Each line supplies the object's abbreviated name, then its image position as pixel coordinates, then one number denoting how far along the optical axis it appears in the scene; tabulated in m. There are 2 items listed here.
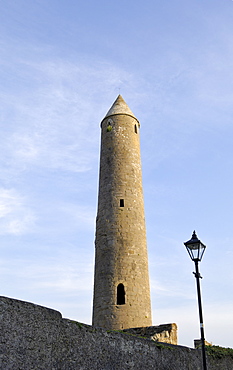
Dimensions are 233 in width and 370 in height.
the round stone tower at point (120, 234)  16.77
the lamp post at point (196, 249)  8.84
